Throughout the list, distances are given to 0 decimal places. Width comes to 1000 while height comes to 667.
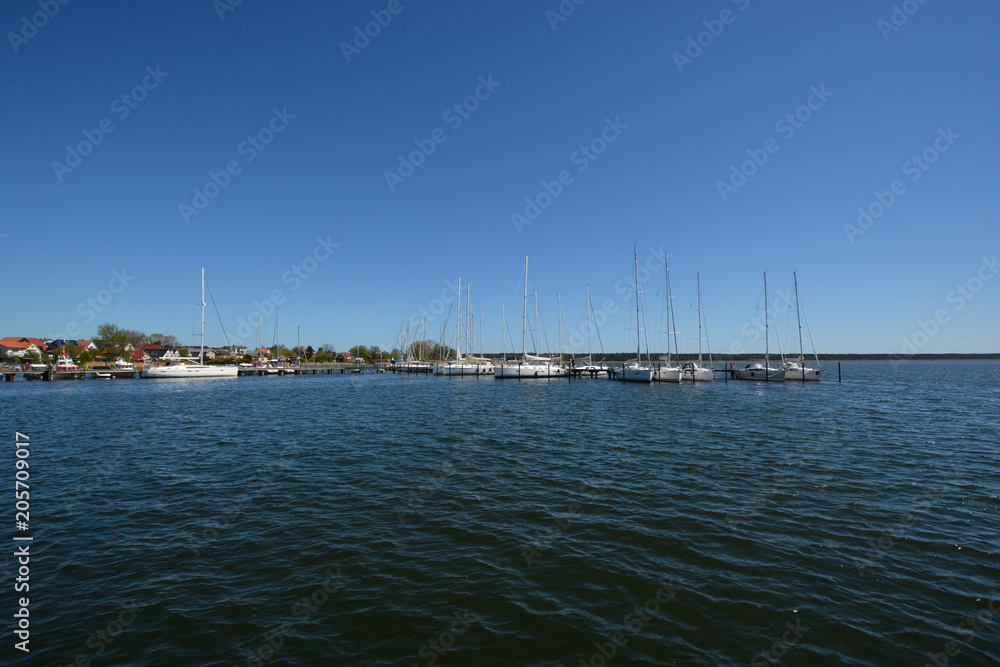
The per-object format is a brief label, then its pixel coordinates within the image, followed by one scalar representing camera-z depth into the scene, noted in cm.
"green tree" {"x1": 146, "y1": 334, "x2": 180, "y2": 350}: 15188
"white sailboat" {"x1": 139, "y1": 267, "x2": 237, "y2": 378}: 7706
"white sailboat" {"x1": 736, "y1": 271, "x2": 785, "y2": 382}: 7169
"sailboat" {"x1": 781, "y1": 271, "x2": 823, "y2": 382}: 7038
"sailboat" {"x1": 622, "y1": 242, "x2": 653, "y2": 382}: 6856
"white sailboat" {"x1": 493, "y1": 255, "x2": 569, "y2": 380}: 7538
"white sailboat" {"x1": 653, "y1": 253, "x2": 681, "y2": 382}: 6781
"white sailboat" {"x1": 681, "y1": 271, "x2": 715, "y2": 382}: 7000
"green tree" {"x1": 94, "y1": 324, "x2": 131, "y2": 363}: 12075
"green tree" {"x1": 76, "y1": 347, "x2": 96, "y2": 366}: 10132
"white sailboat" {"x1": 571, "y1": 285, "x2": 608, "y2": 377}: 9038
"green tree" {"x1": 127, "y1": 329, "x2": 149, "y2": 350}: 14312
